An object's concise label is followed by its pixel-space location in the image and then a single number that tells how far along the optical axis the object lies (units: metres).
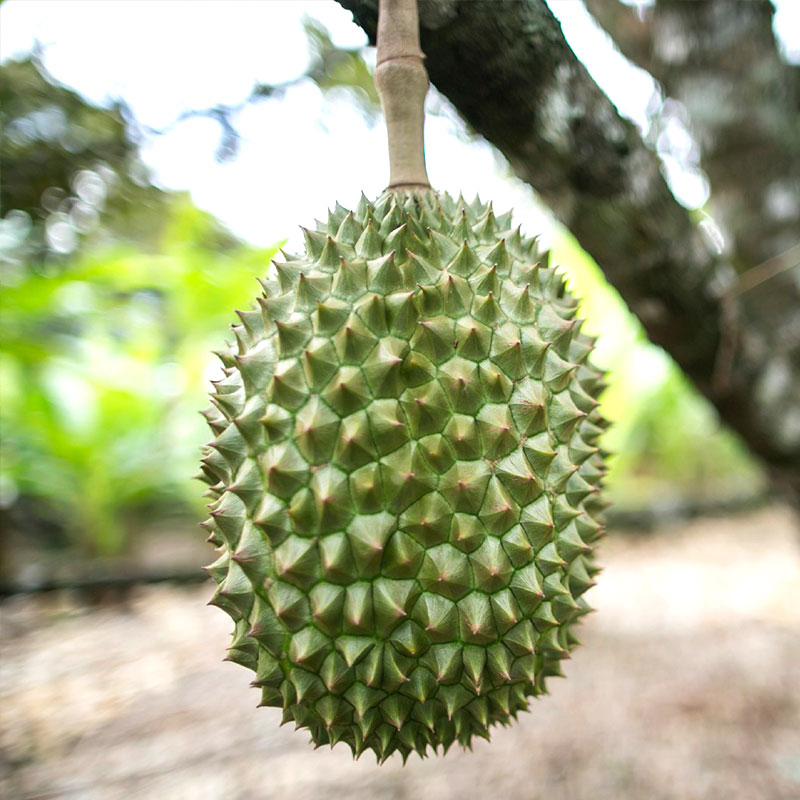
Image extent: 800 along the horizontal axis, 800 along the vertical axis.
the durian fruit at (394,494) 0.35
